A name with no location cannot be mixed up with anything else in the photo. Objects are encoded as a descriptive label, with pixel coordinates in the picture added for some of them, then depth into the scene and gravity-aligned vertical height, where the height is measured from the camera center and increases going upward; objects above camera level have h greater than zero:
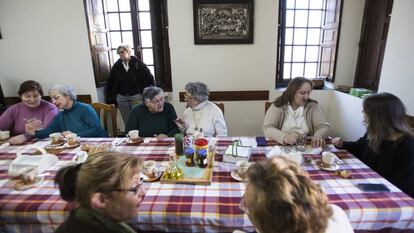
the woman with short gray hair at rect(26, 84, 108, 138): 2.05 -0.54
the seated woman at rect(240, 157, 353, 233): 0.65 -0.39
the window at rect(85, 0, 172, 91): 3.25 +0.22
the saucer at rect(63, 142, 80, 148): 1.73 -0.62
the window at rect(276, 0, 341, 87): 3.23 +0.12
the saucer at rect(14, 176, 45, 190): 1.22 -0.63
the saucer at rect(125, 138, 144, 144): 1.79 -0.62
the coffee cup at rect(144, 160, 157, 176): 1.29 -0.58
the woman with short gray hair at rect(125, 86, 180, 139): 2.17 -0.58
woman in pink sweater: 2.21 -0.51
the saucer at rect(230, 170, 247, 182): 1.26 -0.62
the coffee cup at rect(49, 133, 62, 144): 1.79 -0.59
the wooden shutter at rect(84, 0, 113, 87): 3.08 +0.16
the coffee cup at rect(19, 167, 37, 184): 1.26 -0.59
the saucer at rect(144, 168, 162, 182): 1.27 -0.62
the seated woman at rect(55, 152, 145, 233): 0.85 -0.46
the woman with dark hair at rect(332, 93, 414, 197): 1.35 -0.50
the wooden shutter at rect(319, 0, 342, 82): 3.11 +0.13
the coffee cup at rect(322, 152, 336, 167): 1.36 -0.58
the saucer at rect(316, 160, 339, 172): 1.34 -0.62
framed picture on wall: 2.96 +0.32
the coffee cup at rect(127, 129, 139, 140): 1.79 -0.57
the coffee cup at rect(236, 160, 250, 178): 1.29 -0.60
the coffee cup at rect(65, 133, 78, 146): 1.74 -0.58
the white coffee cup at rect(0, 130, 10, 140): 1.88 -0.59
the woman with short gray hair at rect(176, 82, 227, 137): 2.11 -0.55
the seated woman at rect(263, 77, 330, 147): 1.94 -0.49
